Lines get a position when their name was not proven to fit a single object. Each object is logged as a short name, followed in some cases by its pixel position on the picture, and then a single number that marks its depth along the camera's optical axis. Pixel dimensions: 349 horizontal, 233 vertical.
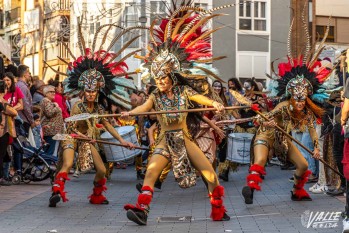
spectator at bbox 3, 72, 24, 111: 17.75
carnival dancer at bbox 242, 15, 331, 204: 15.13
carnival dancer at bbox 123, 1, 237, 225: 12.67
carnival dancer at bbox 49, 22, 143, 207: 14.77
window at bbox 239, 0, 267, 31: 51.31
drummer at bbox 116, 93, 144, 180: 20.27
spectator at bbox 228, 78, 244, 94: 21.62
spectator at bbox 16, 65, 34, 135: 19.11
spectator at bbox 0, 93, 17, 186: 16.75
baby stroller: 18.42
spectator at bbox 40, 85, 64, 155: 20.20
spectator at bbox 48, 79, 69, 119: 21.67
